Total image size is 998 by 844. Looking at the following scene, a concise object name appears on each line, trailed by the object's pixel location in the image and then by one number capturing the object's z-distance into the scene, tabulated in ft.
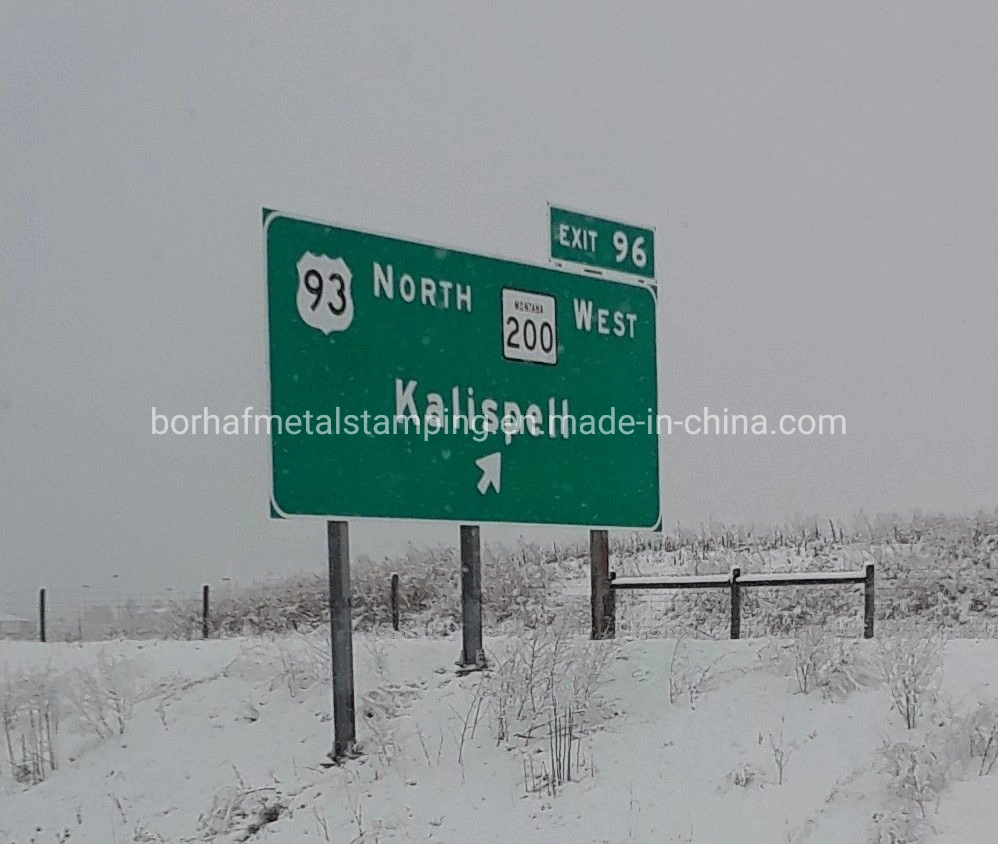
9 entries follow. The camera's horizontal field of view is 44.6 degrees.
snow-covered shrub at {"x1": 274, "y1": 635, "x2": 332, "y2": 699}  36.04
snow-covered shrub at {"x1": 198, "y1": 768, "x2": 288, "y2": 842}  28.53
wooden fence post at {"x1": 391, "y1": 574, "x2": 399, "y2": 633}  60.50
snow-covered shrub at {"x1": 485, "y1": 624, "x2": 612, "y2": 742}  31.22
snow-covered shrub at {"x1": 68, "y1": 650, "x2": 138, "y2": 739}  35.86
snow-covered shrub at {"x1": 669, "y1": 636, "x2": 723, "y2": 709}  32.40
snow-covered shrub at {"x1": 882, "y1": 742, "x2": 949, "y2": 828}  22.58
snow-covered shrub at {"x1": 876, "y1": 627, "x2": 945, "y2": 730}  27.81
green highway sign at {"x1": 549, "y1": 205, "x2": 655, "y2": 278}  38.83
